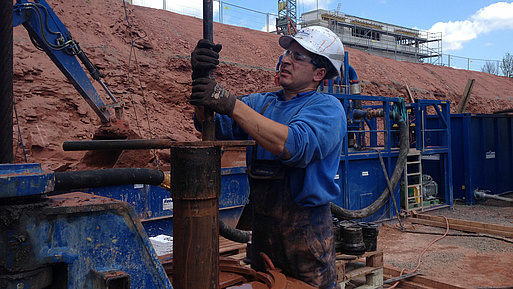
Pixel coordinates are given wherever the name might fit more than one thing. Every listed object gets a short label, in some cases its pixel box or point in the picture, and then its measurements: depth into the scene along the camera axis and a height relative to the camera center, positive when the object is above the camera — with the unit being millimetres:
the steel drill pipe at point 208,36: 1810 +536
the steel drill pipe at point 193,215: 1631 -240
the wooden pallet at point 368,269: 4293 -1251
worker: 1791 +34
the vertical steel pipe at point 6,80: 1771 +336
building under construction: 37000 +11693
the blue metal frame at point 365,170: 7809 -317
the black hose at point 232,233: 2633 -530
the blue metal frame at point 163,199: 4699 -544
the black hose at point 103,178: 1575 -87
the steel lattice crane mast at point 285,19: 28131 +9452
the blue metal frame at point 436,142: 9469 +277
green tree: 39388 +8267
